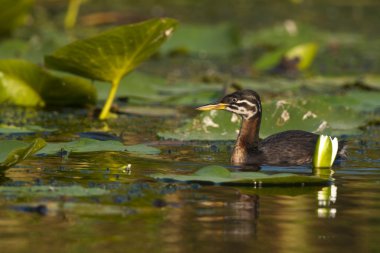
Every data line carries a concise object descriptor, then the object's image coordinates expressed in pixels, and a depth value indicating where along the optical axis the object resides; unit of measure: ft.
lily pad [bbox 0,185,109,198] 45.93
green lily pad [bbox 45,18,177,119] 64.23
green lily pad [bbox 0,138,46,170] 47.96
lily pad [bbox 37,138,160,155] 58.59
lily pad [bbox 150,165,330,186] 48.96
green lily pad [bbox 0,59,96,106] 74.69
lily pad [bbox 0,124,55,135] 66.59
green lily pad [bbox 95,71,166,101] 84.33
